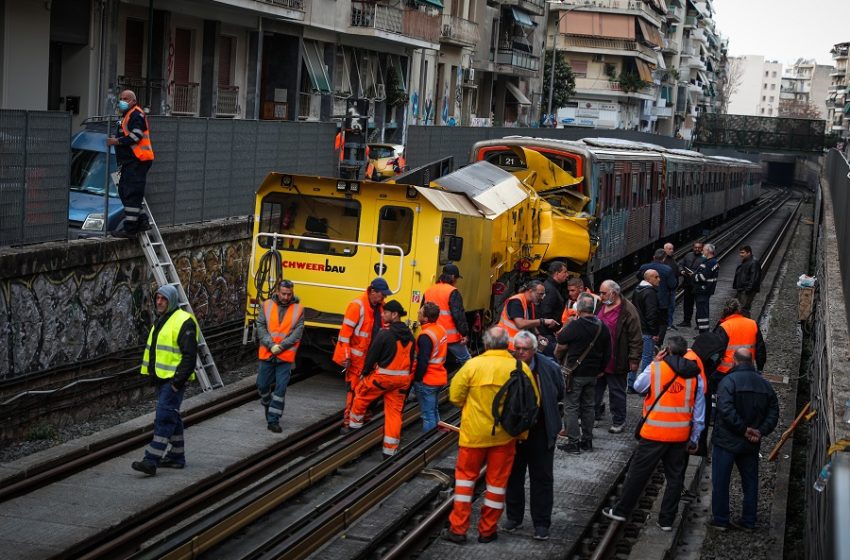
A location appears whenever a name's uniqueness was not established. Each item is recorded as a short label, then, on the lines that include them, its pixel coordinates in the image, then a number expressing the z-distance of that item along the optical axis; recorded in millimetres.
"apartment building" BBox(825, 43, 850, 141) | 160000
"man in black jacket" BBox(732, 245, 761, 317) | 21797
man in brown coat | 13453
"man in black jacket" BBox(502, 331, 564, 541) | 9766
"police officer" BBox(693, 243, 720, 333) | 20359
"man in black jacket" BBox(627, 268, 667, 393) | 16422
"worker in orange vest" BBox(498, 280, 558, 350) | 12938
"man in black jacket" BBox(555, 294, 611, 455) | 12797
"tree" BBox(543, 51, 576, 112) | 73750
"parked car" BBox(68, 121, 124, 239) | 16141
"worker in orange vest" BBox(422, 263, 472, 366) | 13992
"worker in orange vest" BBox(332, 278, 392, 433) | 13039
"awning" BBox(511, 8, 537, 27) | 63269
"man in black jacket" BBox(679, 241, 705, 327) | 20844
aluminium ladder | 15703
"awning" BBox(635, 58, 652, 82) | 93312
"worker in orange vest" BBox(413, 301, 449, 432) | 12180
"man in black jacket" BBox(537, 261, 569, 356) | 15445
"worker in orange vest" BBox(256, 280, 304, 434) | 13109
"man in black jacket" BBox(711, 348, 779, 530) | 10625
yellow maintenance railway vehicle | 15328
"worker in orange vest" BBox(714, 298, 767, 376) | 13469
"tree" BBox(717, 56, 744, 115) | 188375
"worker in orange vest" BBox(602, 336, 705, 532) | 10461
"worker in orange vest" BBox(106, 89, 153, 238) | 15609
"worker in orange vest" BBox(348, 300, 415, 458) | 11984
